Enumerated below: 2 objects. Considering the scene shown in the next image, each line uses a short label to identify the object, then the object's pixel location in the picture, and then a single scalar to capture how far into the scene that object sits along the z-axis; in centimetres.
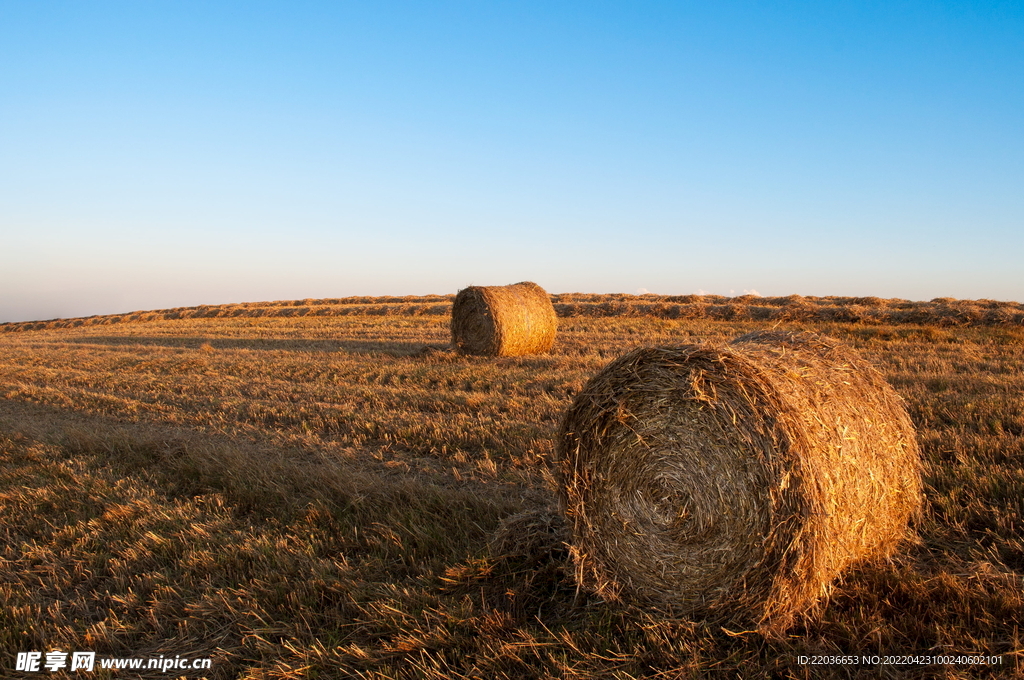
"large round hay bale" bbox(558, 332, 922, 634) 327
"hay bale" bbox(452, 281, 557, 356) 1378
